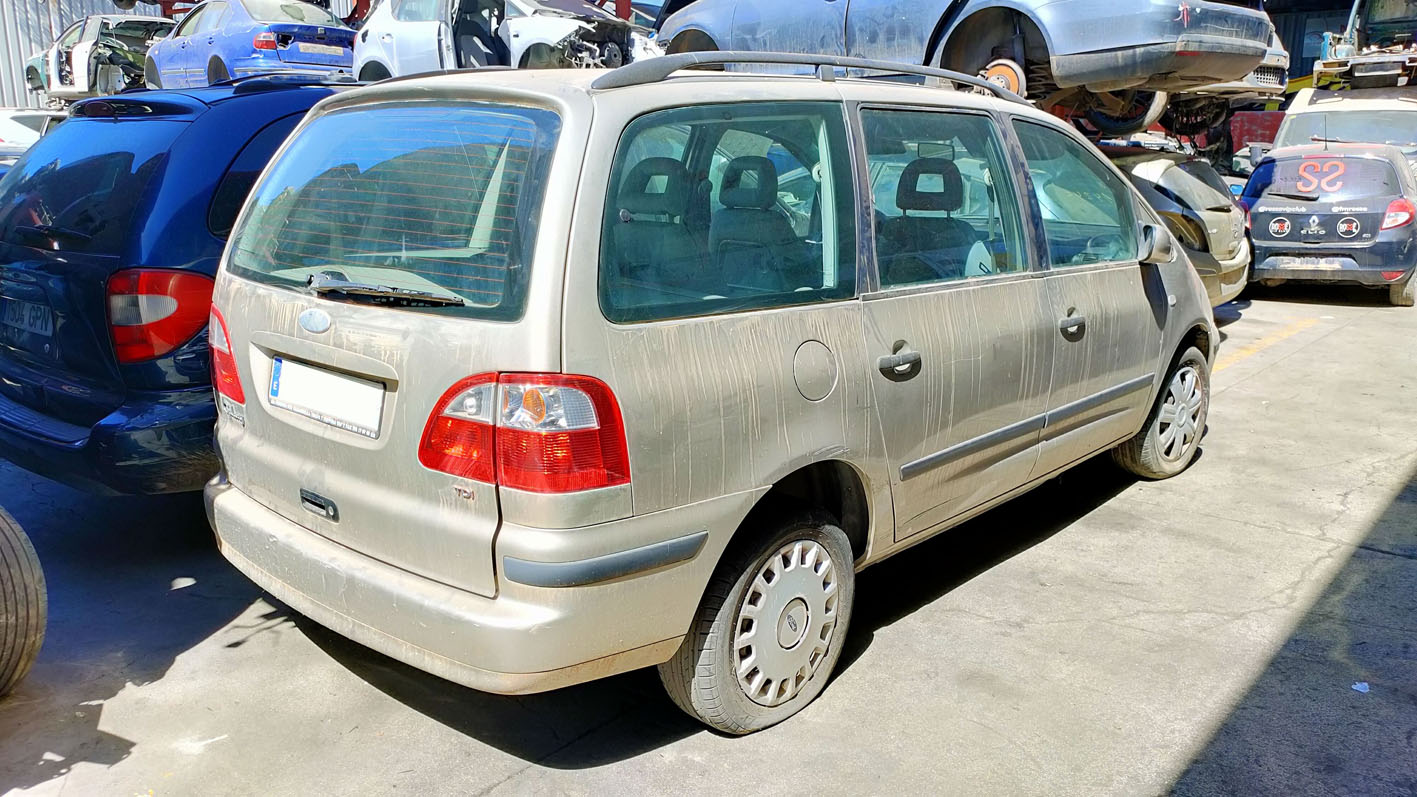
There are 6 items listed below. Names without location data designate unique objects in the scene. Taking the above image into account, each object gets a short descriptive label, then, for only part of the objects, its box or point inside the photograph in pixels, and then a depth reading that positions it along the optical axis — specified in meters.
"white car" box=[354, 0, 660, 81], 10.39
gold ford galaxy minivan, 2.59
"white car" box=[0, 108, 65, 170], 11.37
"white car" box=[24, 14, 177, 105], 16.47
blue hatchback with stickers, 10.11
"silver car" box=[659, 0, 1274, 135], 7.16
